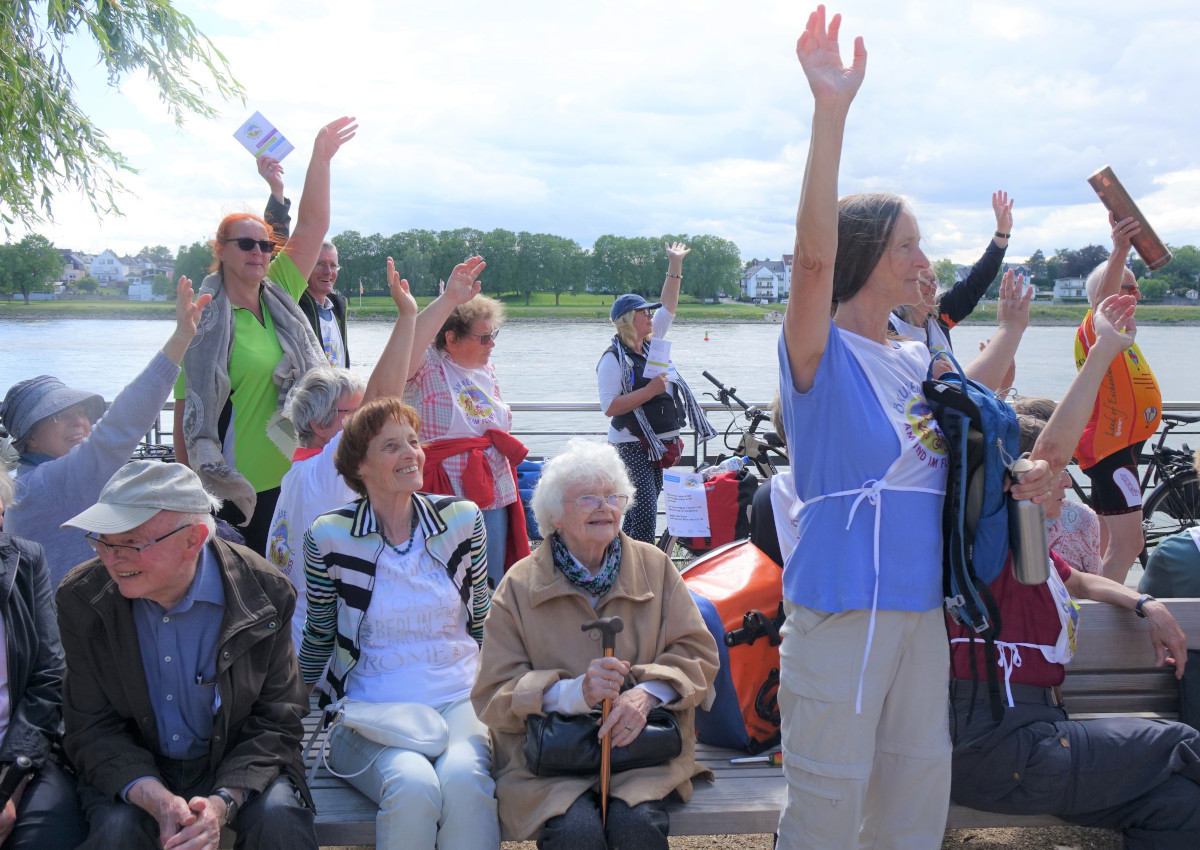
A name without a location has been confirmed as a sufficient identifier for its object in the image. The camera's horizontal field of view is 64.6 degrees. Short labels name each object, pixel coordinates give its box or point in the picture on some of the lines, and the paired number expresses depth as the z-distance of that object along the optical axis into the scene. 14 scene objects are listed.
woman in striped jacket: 2.68
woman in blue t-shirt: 1.93
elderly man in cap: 2.24
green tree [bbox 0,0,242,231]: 6.25
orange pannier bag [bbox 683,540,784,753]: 2.75
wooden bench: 2.43
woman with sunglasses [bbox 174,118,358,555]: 3.58
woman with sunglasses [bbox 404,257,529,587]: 3.94
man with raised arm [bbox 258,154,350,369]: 4.16
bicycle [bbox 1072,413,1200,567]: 5.93
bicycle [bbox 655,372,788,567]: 5.50
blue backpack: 1.95
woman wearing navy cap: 5.19
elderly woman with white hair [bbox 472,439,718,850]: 2.34
